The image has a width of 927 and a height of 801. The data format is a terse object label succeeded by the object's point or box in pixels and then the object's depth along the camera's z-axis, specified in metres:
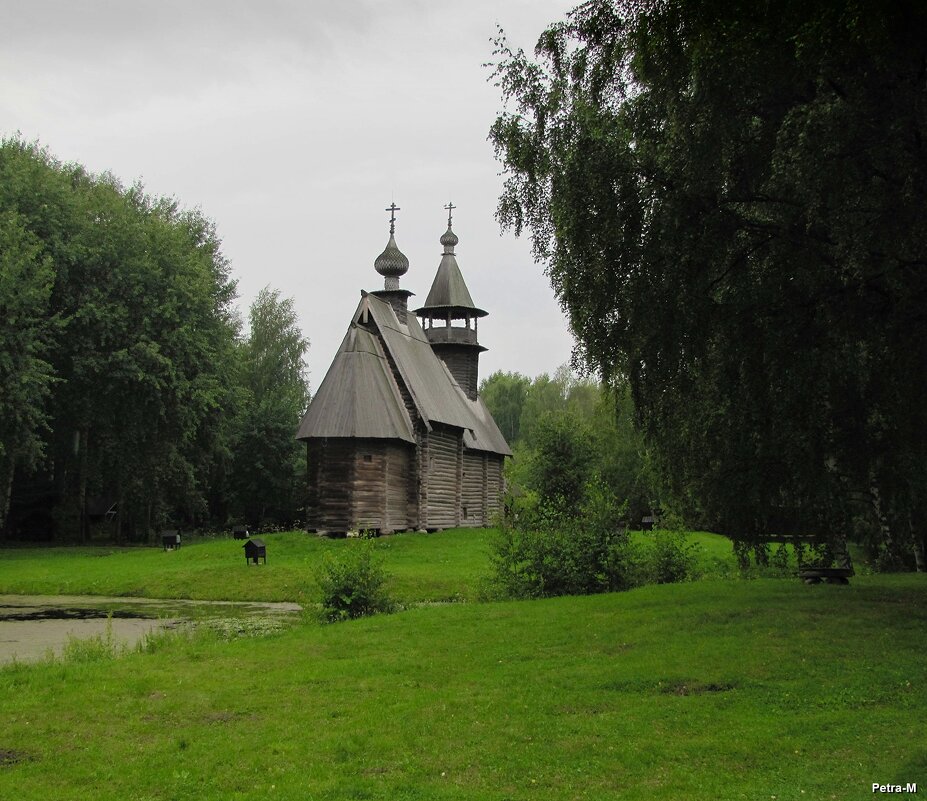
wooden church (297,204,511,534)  33.19
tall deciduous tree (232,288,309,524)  51.66
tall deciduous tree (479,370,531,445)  88.94
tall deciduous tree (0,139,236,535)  36.94
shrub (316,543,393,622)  16.20
